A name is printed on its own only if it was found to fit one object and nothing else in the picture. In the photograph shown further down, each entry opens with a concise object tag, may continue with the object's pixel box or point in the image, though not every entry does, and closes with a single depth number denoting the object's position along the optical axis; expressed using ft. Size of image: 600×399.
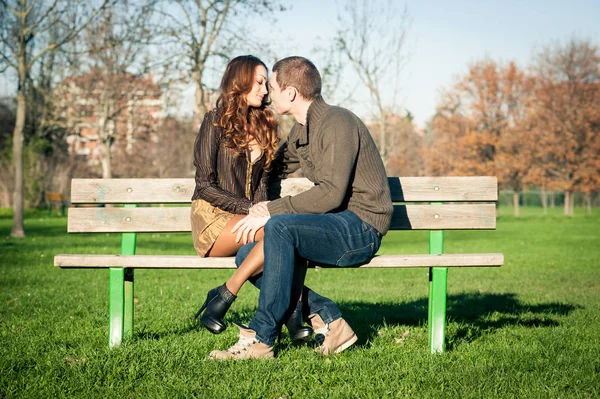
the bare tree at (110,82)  70.49
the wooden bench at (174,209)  14.44
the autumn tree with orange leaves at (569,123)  137.49
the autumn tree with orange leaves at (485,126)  145.69
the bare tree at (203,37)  69.78
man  11.90
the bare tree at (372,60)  93.86
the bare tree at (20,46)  55.57
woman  13.43
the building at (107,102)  81.71
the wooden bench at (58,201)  108.99
